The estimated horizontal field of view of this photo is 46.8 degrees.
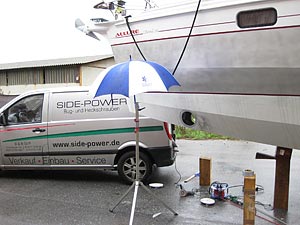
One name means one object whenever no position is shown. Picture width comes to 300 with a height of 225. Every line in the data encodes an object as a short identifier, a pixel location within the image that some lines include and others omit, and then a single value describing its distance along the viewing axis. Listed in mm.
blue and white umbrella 4000
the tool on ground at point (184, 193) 5836
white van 6266
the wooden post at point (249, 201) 4227
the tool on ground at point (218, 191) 5641
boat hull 3021
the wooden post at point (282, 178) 4939
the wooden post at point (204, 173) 6242
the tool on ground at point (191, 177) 6719
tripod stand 4760
